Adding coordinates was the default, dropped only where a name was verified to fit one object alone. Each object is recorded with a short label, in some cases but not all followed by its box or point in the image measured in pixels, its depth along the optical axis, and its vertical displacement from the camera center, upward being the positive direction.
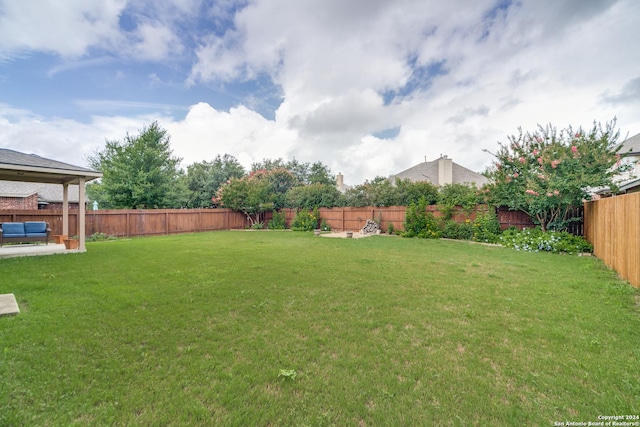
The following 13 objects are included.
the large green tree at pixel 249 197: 19.06 +1.22
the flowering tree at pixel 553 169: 9.01 +1.56
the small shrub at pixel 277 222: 19.34 -0.52
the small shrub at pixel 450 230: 12.72 -0.72
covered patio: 7.67 +1.29
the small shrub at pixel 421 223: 13.22 -0.42
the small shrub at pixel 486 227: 11.61 -0.55
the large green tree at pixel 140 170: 17.31 +2.86
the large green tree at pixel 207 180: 26.27 +3.38
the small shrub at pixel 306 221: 17.83 -0.43
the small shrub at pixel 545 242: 8.88 -0.94
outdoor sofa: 8.89 -0.57
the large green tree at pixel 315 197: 17.97 +1.18
